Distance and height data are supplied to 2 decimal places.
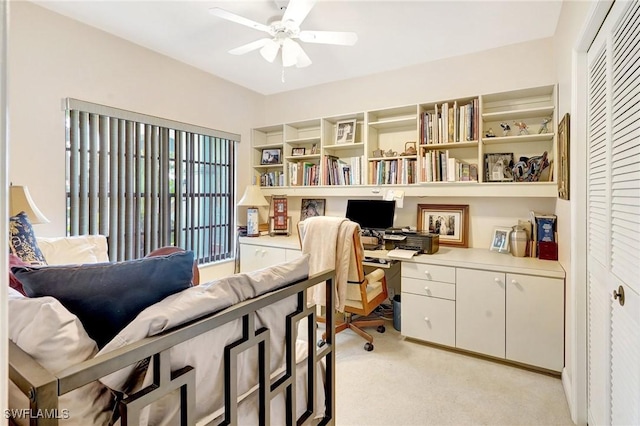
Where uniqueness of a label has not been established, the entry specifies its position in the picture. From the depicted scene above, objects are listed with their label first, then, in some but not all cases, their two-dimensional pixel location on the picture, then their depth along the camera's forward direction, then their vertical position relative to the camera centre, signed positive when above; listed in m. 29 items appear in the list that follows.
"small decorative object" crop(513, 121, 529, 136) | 2.68 +0.72
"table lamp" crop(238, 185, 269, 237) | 3.76 +0.10
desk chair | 2.46 -0.66
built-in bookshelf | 2.63 +0.60
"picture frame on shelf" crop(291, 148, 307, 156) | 3.81 +0.73
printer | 2.71 -0.24
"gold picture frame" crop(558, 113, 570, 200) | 1.89 +0.35
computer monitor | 3.19 +0.00
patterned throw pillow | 1.67 -0.16
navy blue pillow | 0.88 -0.22
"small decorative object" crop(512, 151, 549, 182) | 2.58 +0.38
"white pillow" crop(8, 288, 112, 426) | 0.75 -0.32
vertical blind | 2.53 +0.27
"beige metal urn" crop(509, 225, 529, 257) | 2.55 -0.23
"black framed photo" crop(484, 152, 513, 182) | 2.76 +0.40
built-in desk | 2.15 -0.67
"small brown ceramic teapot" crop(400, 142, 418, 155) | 3.10 +0.63
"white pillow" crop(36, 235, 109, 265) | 2.04 -0.26
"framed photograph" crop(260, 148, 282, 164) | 4.02 +0.70
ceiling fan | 1.94 +1.20
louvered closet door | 1.05 -0.01
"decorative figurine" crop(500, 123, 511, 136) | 2.78 +0.73
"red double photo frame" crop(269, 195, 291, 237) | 3.96 -0.07
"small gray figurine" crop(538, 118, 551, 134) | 2.59 +0.71
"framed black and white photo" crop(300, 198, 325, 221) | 3.80 +0.06
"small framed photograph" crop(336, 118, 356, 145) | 3.48 +0.89
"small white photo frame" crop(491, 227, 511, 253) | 2.72 -0.23
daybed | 0.69 -0.37
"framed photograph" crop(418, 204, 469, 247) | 3.01 -0.08
